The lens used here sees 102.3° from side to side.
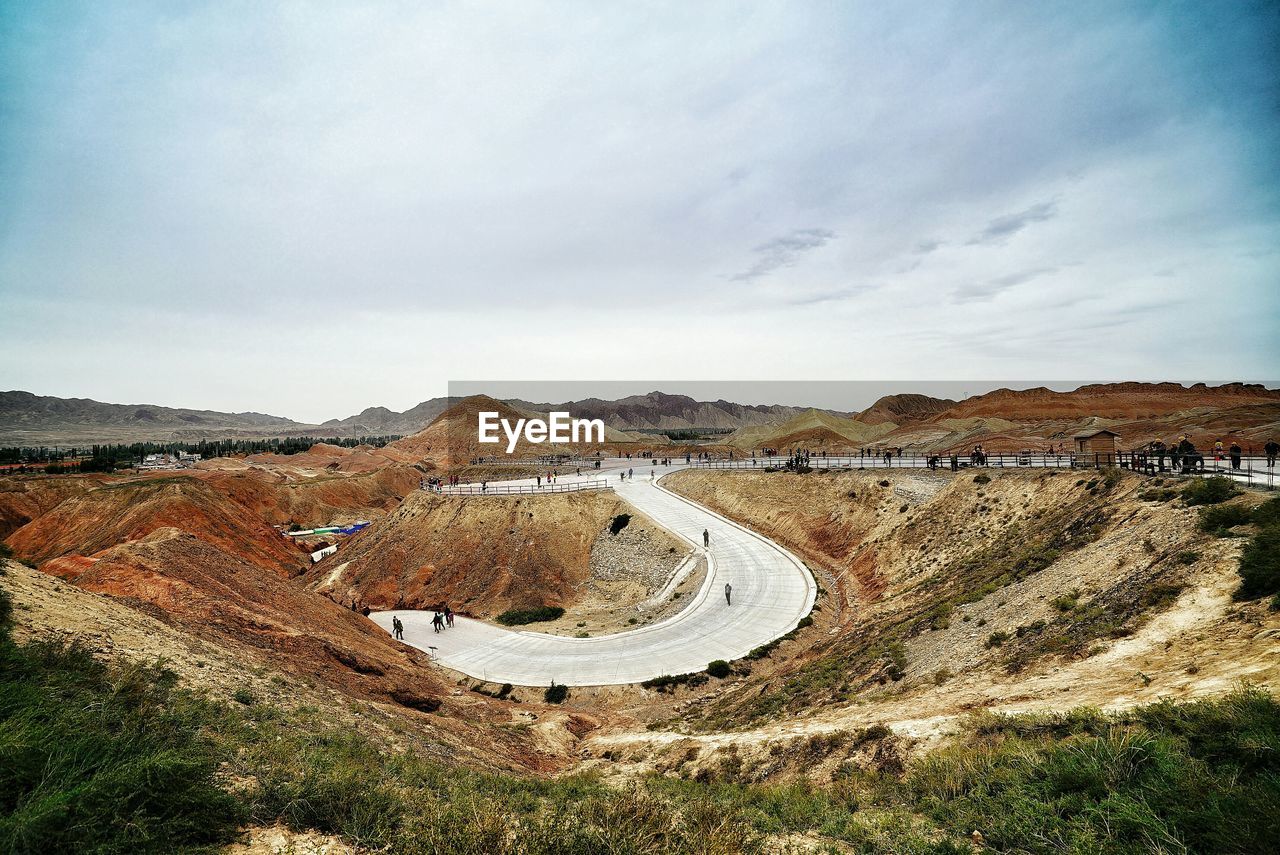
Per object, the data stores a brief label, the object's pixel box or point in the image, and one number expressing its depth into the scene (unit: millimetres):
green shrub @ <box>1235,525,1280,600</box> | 9133
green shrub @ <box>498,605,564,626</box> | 30812
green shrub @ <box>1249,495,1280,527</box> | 11062
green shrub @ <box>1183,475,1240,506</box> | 13648
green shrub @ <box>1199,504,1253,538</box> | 11799
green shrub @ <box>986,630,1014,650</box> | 12516
